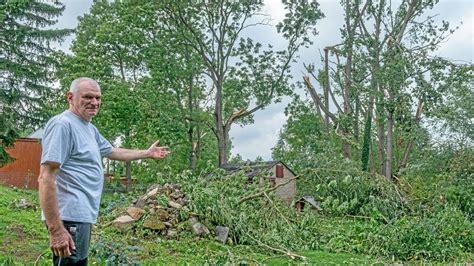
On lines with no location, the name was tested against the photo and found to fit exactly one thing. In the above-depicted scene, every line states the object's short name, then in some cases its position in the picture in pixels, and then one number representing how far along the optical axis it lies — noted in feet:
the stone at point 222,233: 21.74
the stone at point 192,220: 22.68
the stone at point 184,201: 24.35
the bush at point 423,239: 21.31
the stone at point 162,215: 23.17
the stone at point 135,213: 23.04
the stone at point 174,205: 23.84
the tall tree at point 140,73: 55.93
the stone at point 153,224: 22.33
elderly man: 7.47
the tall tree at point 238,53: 62.95
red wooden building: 58.29
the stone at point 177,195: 25.13
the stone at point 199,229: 22.16
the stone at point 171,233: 21.93
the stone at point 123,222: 22.31
